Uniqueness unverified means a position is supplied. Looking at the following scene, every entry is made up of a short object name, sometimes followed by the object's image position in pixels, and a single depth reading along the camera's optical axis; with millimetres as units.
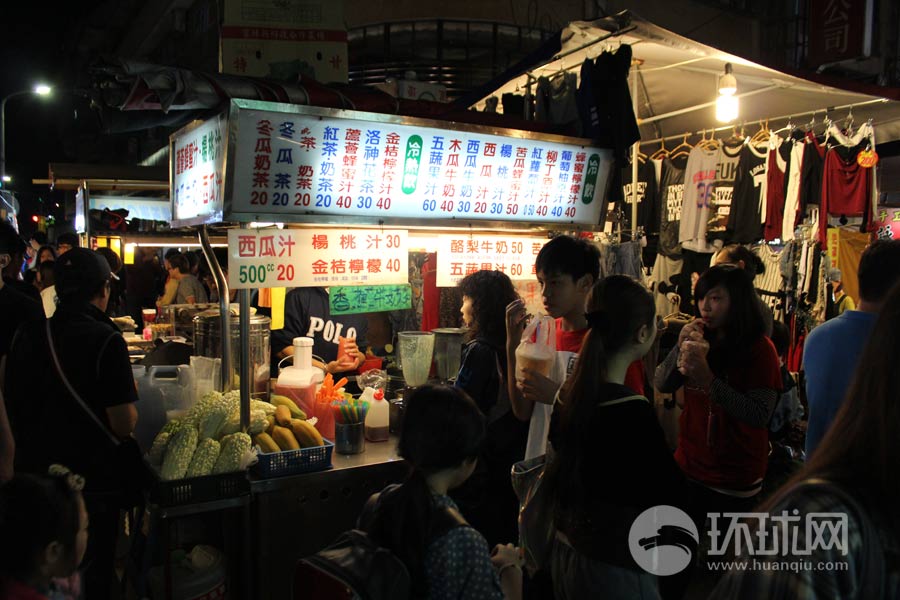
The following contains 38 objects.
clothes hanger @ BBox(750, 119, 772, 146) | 7098
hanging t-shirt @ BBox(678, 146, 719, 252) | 7383
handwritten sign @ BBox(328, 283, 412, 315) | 4215
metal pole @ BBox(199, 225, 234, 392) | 3527
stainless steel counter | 3150
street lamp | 18508
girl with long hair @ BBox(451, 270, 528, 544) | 3215
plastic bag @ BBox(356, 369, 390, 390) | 3924
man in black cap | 3021
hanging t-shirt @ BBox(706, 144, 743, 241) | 7277
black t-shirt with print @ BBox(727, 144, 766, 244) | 7074
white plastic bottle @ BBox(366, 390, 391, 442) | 3725
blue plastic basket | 3148
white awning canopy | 5055
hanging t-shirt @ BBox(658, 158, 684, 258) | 7750
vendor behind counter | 5219
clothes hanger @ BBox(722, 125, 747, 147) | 7262
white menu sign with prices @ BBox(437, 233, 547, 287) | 4223
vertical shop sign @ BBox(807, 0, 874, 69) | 9719
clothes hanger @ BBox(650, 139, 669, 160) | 7918
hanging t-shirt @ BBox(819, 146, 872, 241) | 6598
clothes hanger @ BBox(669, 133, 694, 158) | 7721
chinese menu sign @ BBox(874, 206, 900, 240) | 7528
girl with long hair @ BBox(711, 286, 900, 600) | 991
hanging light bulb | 6106
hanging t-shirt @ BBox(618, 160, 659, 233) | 7949
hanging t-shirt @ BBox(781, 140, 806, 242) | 6762
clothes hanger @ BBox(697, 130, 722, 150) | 7388
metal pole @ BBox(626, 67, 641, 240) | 7321
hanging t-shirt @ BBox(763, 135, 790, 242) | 6906
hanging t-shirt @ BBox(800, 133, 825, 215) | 6680
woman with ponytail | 2033
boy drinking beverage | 2959
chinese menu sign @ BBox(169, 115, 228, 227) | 3207
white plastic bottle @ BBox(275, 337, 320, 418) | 3789
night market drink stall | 3164
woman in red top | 3131
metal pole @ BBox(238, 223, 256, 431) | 3166
